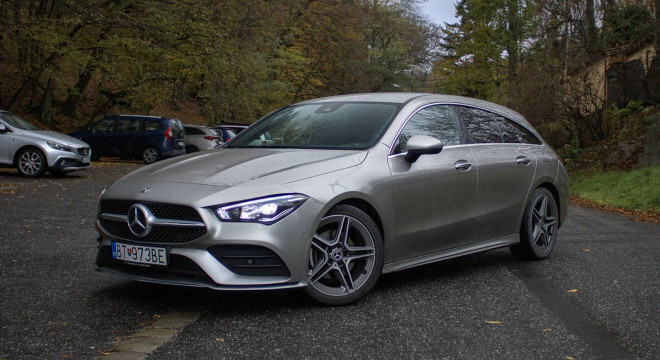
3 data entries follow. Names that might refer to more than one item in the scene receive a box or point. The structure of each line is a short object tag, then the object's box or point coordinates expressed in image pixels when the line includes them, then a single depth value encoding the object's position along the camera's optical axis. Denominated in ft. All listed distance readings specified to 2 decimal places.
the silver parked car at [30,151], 53.21
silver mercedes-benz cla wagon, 14.17
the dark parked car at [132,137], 84.28
